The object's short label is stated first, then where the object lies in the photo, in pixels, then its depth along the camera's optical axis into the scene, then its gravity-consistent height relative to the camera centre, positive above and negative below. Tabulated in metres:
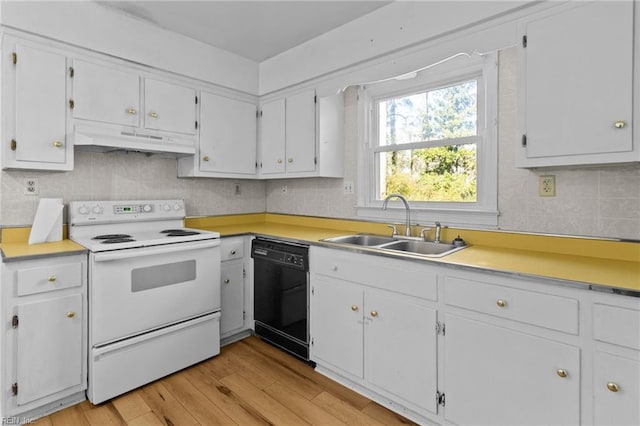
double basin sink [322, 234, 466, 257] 2.27 -0.23
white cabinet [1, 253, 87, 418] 1.80 -0.70
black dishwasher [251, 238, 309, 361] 2.44 -0.64
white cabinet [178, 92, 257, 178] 2.99 +0.66
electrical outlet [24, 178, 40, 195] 2.29 +0.16
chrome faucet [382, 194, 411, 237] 2.50 +0.03
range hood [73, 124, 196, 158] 2.27 +0.51
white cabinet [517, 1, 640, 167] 1.47 +0.59
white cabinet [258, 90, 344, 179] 2.93 +0.69
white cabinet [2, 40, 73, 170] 2.05 +0.64
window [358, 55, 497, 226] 2.24 +0.50
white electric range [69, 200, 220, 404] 2.00 -0.55
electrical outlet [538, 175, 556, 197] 1.95 +0.15
